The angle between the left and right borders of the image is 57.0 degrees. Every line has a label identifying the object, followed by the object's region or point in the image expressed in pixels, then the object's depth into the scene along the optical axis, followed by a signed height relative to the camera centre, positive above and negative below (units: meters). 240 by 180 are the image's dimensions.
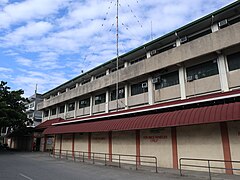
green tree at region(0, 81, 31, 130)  30.75 +4.28
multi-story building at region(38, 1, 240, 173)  12.68 +3.37
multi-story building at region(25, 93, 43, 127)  59.75 +7.04
